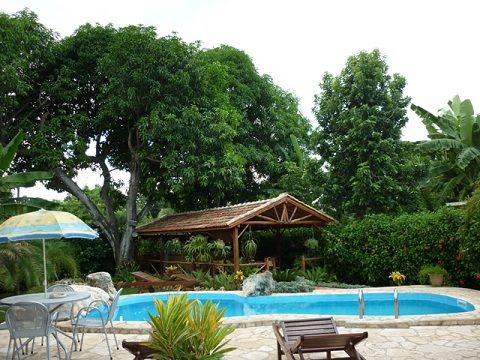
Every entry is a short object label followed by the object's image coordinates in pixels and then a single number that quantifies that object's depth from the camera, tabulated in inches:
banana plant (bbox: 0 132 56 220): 489.7
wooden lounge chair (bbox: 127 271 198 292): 600.8
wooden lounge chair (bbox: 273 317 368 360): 217.5
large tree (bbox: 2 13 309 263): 741.3
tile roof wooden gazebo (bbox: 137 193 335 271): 637.9
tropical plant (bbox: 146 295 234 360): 215.2
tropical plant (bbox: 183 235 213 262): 676.1
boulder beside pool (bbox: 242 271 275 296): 536.7
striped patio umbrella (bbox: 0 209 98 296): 278.5
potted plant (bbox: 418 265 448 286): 550.9
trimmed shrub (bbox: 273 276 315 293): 563.4
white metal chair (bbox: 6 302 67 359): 249.9
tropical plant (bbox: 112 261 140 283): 745.0
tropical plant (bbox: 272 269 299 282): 617.0
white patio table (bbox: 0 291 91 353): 273.3
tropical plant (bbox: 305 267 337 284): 646.5
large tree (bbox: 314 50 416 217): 749.9
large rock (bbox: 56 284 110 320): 360.4
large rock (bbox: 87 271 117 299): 556.4
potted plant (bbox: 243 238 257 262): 690.2
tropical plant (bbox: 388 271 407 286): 581.6
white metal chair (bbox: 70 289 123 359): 296.5
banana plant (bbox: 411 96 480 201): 687.7
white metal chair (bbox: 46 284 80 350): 340.6
